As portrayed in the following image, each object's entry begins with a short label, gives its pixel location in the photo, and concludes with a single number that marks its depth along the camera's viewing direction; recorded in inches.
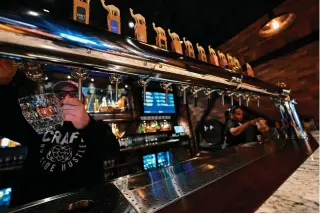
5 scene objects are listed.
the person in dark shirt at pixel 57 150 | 45.8
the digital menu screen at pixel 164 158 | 167.8
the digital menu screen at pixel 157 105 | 188.9
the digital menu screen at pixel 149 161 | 155.4
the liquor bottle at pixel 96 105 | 153.7
